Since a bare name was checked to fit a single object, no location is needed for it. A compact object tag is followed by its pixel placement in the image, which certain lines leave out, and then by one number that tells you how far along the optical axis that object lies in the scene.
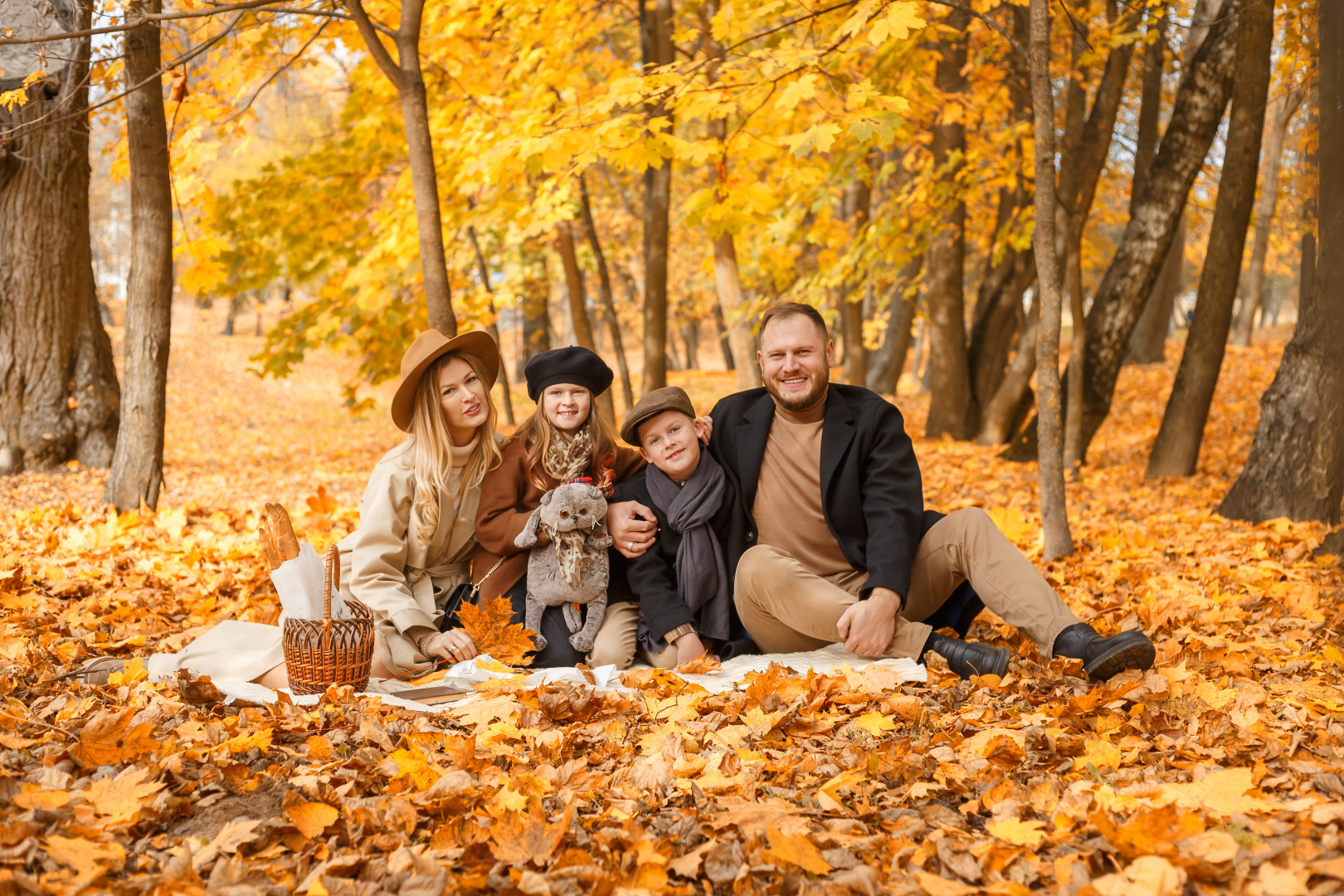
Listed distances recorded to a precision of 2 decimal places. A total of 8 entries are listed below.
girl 3.71
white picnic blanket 3.11
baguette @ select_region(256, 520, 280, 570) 3.31
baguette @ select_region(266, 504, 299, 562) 3.30
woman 3.52
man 3.33
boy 3.65
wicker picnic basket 3.06
